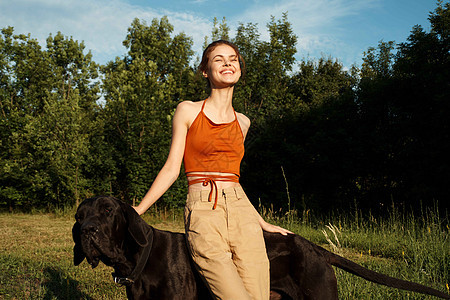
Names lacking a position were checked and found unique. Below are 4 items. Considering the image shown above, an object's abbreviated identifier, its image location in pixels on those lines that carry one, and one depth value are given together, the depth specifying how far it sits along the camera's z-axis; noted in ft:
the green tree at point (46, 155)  46.19
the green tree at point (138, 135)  43.70
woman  6.75
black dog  7.41
